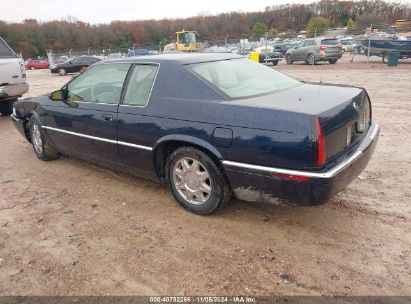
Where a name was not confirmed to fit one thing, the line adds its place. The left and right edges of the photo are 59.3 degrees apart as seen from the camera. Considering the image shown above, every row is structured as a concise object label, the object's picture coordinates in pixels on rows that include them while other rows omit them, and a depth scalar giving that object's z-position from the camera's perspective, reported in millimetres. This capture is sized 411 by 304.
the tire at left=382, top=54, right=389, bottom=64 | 19473
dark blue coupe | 2766
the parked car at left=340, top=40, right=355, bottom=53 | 30881
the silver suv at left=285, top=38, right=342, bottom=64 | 20828
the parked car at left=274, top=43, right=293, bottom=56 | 31873
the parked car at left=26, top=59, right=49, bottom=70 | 40688
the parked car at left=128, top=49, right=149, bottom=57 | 34384
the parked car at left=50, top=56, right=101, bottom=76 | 27578
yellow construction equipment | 33312
